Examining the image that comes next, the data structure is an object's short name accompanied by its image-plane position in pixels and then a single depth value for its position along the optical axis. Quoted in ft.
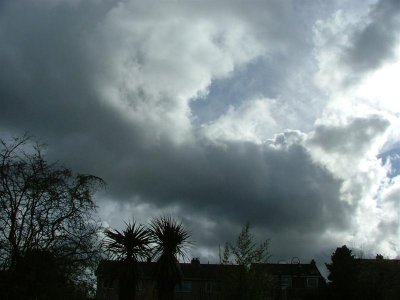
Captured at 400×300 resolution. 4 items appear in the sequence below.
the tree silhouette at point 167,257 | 90.68
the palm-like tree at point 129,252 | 88.74
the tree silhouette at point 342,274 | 169.78
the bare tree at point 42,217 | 55.36
